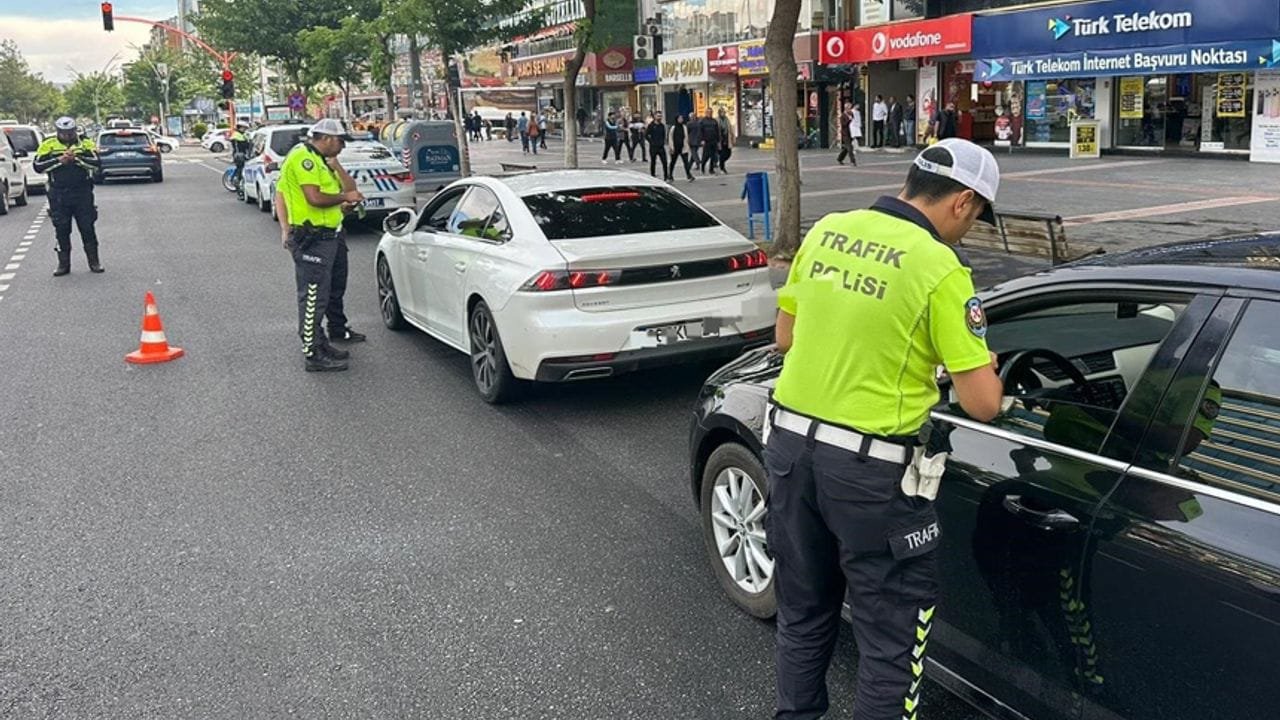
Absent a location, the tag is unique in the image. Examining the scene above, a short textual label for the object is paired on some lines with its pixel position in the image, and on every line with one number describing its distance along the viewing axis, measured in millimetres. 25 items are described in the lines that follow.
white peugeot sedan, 6566
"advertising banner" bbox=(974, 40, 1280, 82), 21703
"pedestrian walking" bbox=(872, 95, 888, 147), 31625
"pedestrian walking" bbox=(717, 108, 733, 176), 26422
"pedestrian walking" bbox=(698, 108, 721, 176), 25547
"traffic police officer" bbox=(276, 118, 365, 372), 8398
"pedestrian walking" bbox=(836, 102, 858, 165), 27078
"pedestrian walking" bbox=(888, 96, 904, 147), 31844
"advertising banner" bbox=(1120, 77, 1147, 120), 25491
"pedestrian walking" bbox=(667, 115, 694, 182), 24578
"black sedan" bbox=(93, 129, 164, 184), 32812
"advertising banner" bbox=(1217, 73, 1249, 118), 23406
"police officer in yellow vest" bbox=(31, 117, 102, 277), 13672
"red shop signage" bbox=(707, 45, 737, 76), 37594
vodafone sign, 28766
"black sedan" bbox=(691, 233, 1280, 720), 2408
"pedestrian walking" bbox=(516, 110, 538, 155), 40094
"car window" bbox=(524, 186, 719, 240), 7086
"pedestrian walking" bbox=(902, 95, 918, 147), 31781
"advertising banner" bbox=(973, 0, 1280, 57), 21625
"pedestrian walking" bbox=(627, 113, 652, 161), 33000
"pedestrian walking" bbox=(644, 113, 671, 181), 24578
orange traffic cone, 8984
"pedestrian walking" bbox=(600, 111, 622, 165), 33219
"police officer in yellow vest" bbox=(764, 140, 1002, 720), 2537
